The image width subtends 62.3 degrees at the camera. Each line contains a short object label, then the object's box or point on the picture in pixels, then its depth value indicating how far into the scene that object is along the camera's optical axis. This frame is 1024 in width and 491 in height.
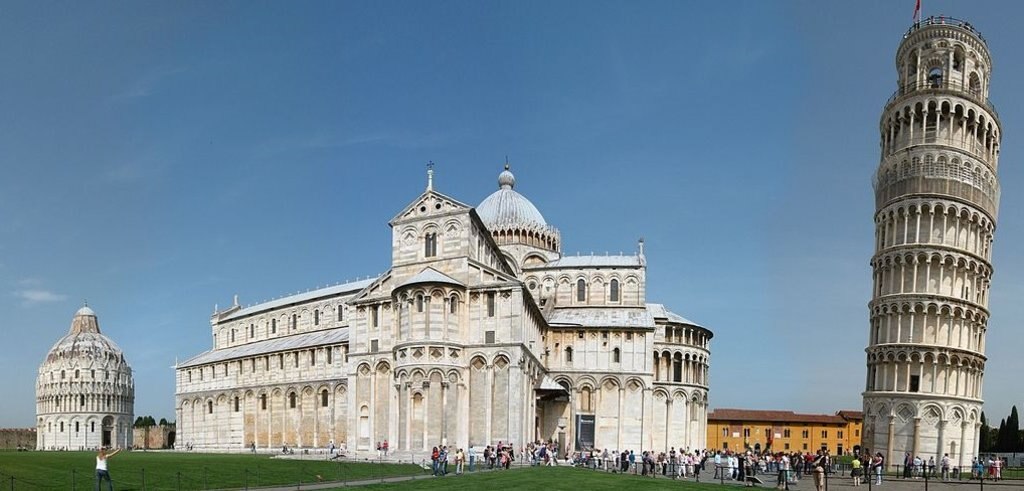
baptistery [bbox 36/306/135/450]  128.25
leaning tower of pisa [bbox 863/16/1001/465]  56.03
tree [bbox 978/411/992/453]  93.50
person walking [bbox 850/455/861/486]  36.56
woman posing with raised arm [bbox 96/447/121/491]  22.94
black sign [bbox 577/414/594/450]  61.06
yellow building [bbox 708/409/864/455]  116.44
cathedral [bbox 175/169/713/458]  48.19
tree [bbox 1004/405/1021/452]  88.60
